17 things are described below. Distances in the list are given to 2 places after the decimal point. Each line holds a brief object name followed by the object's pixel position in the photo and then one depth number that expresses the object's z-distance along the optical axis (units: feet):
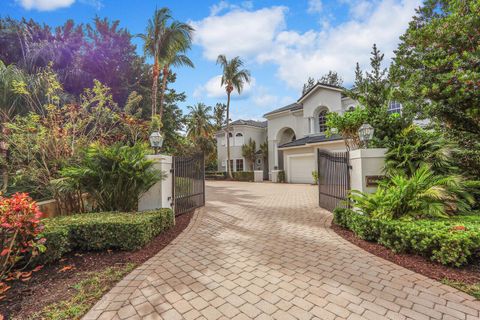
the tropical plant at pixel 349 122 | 23.86
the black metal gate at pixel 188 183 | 23.77
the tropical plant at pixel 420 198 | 14.97
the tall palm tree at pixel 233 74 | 72.84
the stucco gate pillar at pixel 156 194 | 20.38
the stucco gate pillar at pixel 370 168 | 19.44
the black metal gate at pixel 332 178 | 22.37
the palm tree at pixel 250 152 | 85.51
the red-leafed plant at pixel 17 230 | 10.09
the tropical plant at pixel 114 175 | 17.99
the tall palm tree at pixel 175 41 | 38.17
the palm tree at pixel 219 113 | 121.60
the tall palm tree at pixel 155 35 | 37.17
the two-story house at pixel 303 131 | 58.90
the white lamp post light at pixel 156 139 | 20.94
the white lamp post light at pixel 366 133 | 19.99
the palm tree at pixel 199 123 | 95.09
